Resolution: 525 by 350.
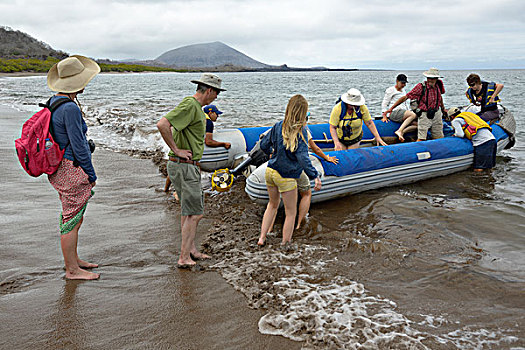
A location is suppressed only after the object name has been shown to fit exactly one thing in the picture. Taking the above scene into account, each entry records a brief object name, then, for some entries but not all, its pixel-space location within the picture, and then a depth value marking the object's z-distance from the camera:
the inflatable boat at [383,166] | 5.44
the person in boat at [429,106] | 7.43
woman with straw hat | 2.95
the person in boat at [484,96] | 7.85
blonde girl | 3.69
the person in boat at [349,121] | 5.89
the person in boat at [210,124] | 5.91
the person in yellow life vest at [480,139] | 7.29
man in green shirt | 3.21
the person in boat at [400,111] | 8.01
